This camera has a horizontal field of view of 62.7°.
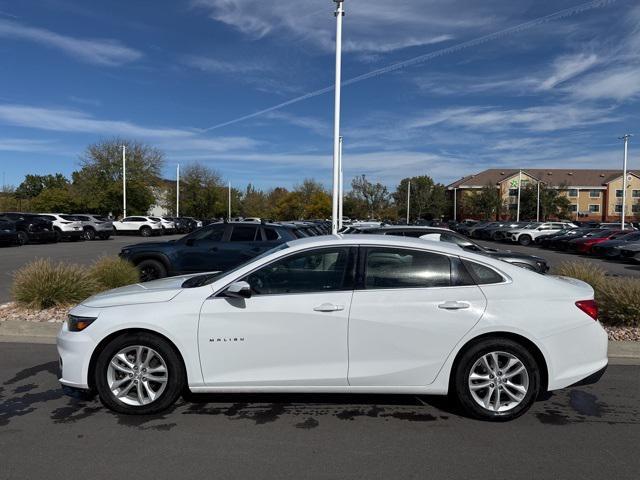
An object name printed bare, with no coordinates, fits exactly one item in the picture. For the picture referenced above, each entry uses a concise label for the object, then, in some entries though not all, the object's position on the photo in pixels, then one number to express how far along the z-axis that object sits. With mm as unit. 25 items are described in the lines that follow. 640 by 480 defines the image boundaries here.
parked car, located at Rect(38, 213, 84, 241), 31305
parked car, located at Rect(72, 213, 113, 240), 34375
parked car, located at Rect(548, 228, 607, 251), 29984
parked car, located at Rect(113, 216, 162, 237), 44062
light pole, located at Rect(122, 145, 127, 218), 52281
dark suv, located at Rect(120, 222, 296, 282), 11305
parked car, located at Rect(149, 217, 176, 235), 45769
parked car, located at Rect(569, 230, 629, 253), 26938
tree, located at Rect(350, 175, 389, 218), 87250
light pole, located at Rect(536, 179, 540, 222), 68075
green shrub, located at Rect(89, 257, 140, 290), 9258
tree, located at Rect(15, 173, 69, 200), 99631
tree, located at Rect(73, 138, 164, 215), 56125
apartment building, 86162
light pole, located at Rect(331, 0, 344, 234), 15352
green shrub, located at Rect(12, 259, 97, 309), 8320
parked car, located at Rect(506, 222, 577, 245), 37312
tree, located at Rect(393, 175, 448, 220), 92938
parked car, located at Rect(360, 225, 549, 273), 10805
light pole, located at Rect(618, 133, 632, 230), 43862
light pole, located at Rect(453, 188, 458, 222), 91556
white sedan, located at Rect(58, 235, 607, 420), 4250
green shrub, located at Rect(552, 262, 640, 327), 7414
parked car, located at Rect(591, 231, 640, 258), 22719
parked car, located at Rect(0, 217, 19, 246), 25484
